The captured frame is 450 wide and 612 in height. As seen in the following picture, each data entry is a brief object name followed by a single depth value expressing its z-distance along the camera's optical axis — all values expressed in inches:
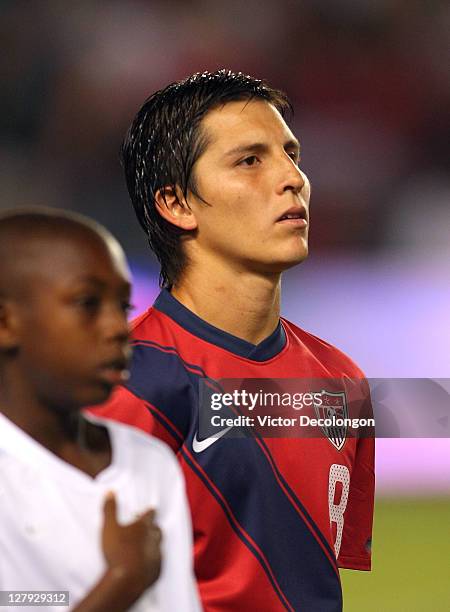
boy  347.8
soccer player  363.7
